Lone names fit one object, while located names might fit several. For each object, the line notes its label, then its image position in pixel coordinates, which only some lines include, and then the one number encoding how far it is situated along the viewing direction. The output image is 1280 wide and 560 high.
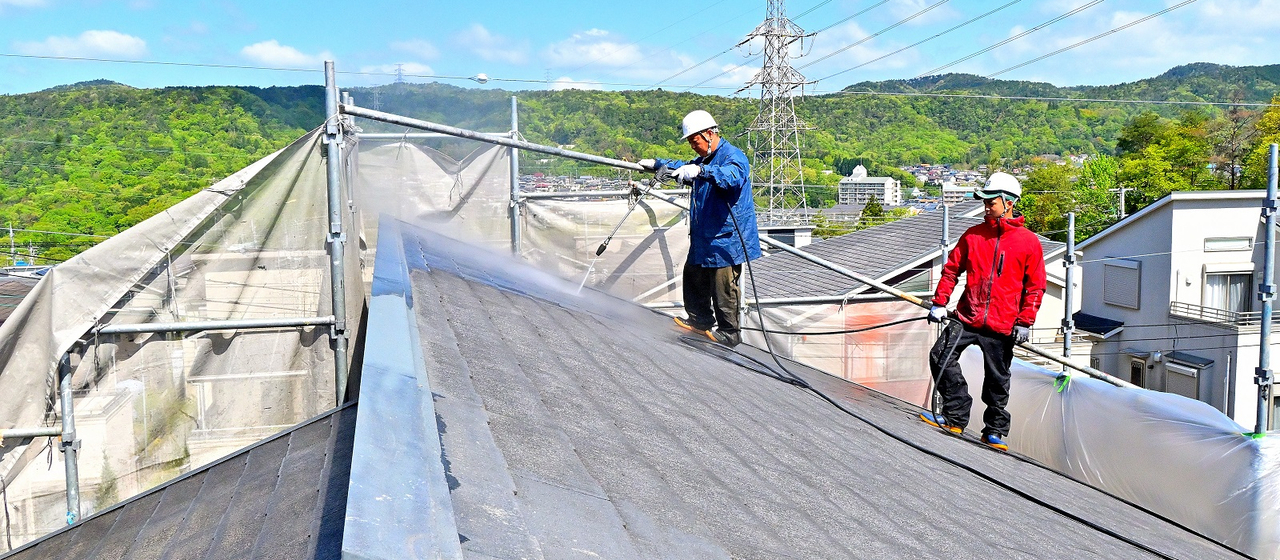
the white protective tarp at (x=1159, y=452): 4.76
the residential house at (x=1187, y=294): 20.78
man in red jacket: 4.99
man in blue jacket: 5.15
